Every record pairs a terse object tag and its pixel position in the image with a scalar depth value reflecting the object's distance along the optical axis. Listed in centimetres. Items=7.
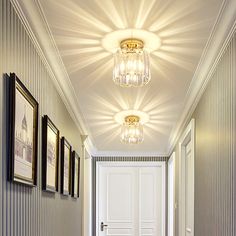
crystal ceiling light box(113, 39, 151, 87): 261
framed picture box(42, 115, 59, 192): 283
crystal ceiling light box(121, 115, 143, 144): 484
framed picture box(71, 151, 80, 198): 457
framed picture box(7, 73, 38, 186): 194
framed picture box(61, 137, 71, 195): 374
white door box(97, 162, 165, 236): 770
